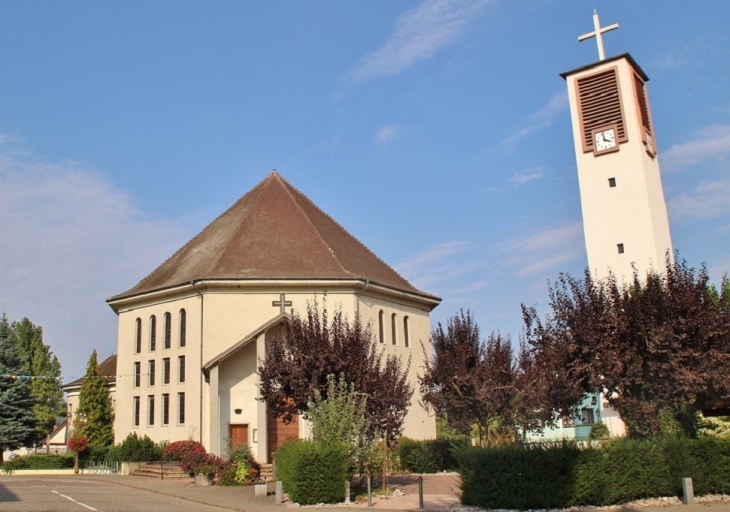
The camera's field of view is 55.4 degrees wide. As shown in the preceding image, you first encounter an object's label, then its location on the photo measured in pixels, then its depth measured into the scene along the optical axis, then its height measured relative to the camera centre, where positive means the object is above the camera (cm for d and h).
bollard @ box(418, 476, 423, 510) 1500 -160
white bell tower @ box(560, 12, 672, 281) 3009 +1063
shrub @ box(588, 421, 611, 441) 2877 -76
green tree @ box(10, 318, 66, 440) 4766 +507
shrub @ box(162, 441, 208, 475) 2248 -71
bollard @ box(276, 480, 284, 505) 1655 -150
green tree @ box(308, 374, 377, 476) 1695 -2
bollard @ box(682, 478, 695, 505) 1454 -170
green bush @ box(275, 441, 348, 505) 1589 -108
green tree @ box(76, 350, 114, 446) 3294 +128
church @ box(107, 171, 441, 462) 2614 +444
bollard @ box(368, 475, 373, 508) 1561 -167
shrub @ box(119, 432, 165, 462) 2655 -55
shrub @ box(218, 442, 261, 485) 2084 -119
